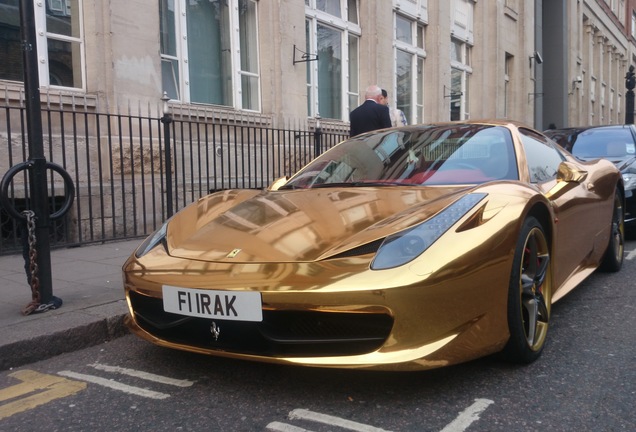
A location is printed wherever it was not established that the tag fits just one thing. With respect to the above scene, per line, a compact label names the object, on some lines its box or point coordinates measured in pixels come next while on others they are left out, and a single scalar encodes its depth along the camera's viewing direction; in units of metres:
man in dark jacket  7.62
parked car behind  7.79
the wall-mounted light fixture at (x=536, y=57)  23.39
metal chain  3.92
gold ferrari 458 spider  2.49
